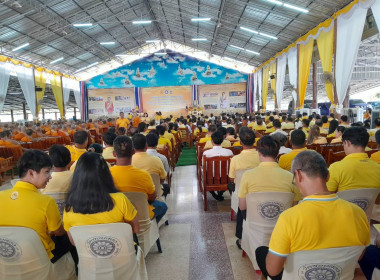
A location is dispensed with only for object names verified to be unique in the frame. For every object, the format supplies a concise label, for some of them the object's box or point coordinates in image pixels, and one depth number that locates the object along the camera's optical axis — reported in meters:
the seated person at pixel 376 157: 2.88
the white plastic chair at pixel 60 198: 2.29
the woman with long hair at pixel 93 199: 1.59
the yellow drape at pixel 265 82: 16.60
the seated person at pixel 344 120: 5.82
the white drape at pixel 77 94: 20.34
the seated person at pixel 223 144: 4.54
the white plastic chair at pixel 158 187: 2.94
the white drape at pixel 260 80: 17.92
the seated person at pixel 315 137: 4.45
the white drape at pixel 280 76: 13.51
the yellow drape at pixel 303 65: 10.21
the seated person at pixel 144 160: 3.04
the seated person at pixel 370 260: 1.68
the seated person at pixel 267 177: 2.09
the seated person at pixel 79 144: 3.89
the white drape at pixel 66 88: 18.41
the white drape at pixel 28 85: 13.12
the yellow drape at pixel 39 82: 14.32
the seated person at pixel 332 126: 5.43
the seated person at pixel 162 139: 5.43
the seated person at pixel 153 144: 3.88
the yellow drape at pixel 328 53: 8.45
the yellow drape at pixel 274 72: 14.45
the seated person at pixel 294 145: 2.99
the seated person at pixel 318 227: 1.22
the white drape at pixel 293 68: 11.56
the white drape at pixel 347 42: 6.89
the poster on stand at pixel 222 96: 21.33
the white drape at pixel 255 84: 19.54
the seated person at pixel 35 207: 1.60
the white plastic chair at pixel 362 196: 2.04
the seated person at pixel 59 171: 2.37
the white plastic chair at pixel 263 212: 2.01
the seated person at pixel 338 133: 4.22
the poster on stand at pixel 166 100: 21.47
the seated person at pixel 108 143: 3.88
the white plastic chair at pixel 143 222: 2.17
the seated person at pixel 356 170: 2.18
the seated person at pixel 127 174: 2.28
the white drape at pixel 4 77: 10.80
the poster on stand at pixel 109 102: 21.66
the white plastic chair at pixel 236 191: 2.87
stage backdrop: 21.14
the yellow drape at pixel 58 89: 17.04
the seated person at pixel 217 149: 3.79
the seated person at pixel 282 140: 3.72
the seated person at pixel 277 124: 5.88
